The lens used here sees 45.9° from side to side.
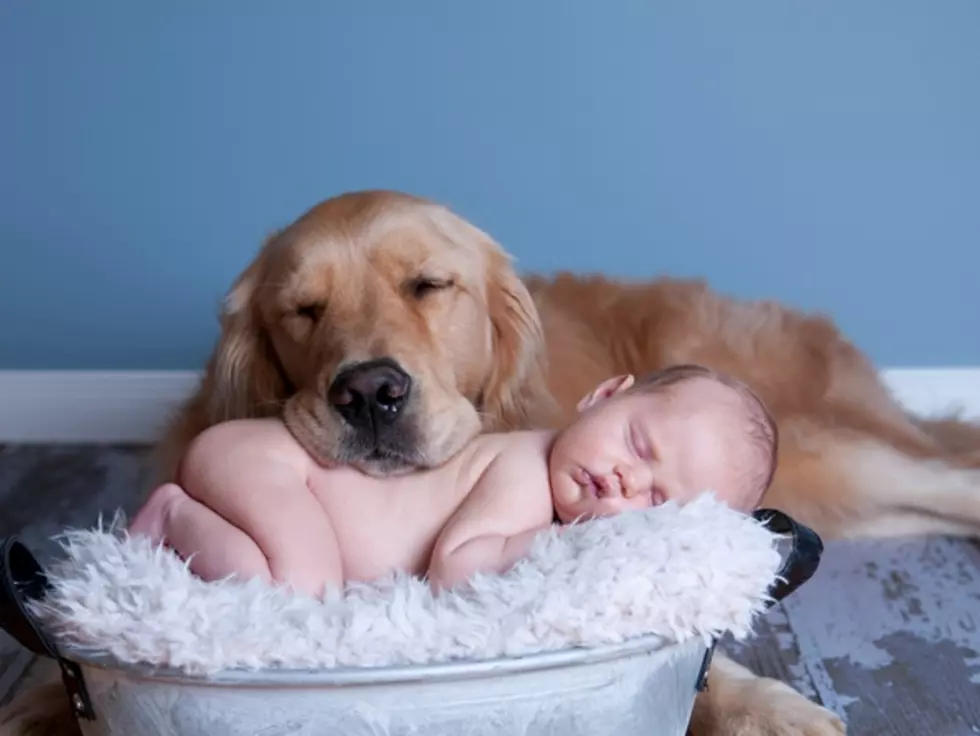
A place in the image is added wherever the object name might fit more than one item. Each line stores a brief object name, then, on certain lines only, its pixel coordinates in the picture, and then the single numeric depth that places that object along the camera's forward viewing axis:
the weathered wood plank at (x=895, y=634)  1.64
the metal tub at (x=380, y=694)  0.95
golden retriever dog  1.38
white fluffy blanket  0.95
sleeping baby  1.24
